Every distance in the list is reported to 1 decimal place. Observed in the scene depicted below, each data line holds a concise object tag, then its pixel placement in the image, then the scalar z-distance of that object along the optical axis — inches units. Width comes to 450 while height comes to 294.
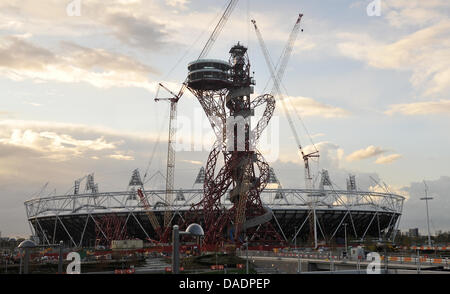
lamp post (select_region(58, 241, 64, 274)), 1548.1
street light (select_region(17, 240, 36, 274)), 1632.6
